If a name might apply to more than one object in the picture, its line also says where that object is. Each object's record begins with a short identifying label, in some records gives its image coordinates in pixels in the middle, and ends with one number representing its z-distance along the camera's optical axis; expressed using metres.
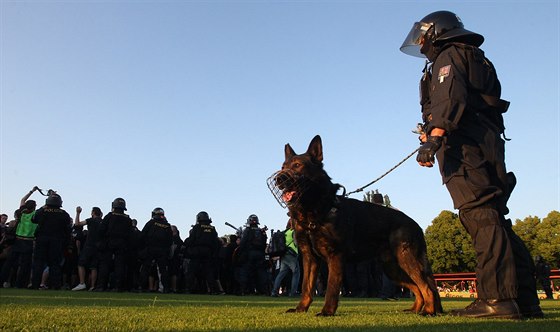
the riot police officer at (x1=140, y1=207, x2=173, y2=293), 14.51
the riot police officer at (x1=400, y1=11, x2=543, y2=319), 4.36
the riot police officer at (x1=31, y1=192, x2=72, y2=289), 12.89
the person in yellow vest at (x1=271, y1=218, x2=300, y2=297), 14.73
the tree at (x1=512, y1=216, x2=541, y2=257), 61.69
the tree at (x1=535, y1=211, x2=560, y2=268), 57.28
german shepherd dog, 5.04
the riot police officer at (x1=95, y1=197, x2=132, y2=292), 13.62
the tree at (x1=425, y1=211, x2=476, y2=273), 63.53
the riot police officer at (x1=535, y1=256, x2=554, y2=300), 22.86
